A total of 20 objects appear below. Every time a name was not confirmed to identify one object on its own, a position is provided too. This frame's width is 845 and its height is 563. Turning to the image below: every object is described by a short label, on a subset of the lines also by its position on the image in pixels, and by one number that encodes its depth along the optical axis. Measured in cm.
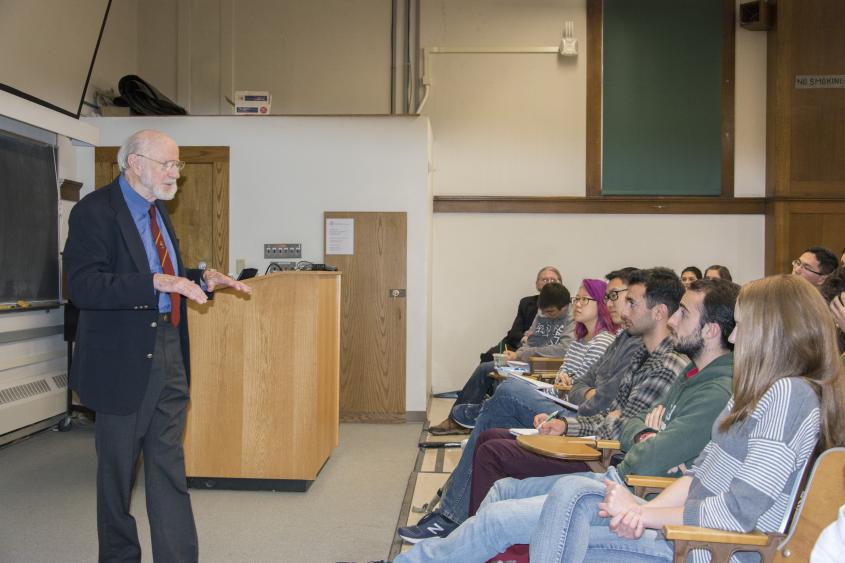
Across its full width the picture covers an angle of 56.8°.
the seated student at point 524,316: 663
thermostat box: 655
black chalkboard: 504
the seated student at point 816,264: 502
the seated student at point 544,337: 536
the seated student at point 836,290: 295
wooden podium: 386
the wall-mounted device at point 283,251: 631
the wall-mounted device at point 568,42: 726
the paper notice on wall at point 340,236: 627
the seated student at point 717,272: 584
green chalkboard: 729
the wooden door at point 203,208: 628
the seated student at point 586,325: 414
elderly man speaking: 233
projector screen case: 529
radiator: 497
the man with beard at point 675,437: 216
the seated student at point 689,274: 633
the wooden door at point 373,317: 625
